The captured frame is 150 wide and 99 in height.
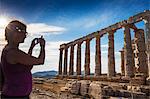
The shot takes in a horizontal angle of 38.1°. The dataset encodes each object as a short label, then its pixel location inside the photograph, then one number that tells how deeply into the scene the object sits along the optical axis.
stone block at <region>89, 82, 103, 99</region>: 14.02
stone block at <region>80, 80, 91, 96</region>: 15.29
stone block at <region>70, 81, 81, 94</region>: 16.08
